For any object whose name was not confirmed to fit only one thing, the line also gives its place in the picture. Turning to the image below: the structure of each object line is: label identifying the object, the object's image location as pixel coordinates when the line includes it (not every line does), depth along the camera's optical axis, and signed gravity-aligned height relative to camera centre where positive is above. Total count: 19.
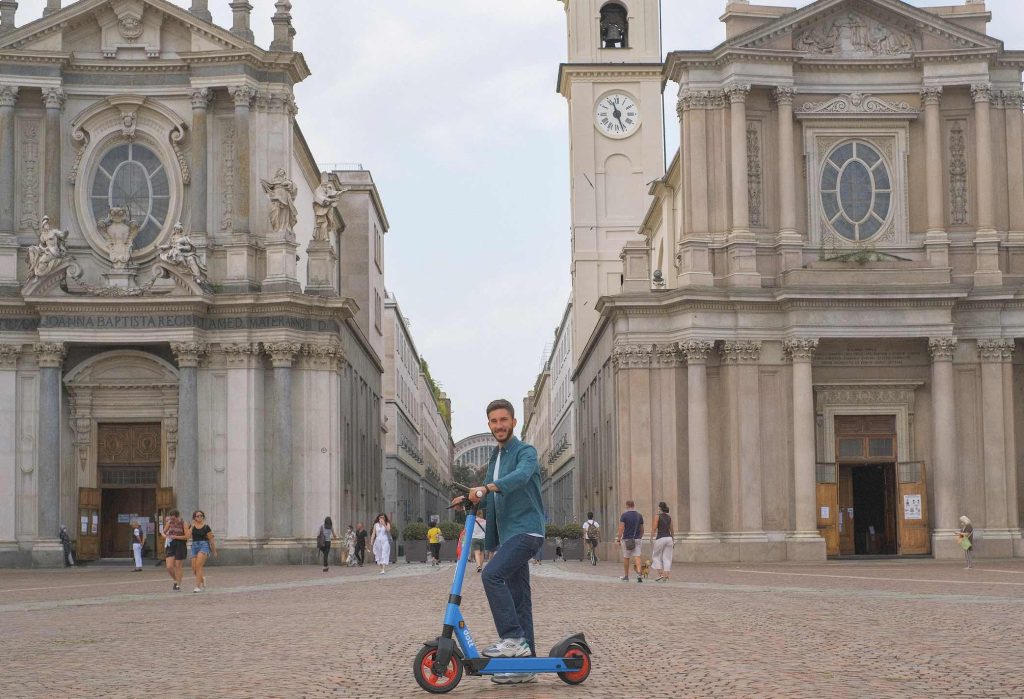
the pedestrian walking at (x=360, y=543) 49.53 -2.85
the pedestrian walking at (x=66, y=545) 44.41 -2.49
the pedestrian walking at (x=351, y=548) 48.19 -2.95
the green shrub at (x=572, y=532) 57.47 -2.98
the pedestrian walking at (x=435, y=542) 48.97 -2.84
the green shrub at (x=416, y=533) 55.31 -2.82
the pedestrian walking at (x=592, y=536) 49.38 -2.71
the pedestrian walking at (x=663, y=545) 34.34 -2.13
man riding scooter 11.89 -0.64
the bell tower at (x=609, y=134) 72.62 +16.34
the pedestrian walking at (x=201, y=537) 31.08 -1.64
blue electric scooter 11.55 -1.64
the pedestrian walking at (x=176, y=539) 31.36 -1.69
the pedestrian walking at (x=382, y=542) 44.16 -2.53
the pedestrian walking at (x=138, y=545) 41.94 -2.38
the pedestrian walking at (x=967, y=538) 39.28 -2.37
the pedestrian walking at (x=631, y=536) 34.69 -1.91
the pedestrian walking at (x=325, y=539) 44.31 -2.41
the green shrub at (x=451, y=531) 57.44 -2.87
